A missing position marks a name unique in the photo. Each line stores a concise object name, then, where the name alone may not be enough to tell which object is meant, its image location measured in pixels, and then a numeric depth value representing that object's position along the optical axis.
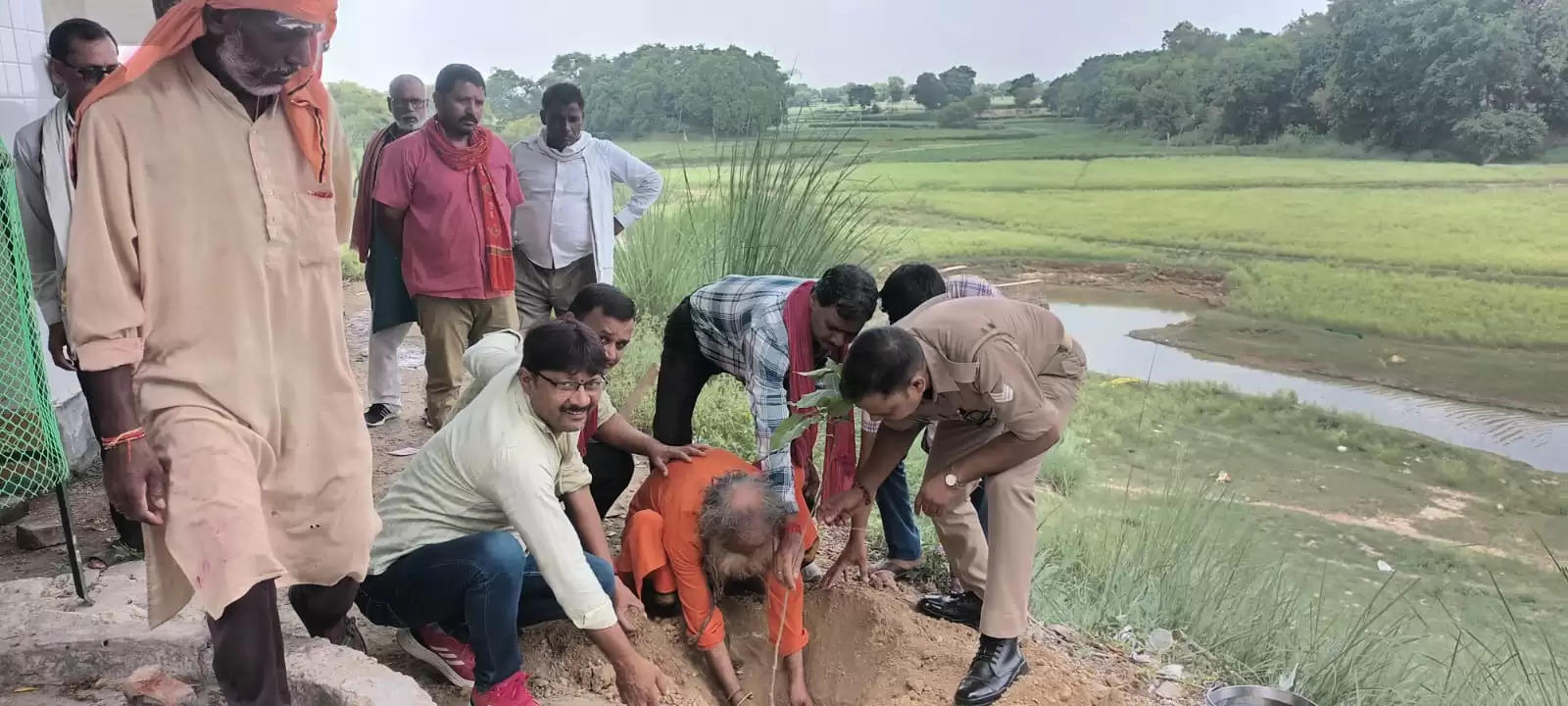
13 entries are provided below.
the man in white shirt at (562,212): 4.23
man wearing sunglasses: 2.89
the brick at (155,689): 2.12
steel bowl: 2.69
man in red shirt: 3.85
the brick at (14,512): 3.47
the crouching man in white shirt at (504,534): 2.16
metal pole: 2.39
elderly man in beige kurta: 1.58
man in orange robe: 2.69
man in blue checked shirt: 2.75
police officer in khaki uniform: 2.38
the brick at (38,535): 3.22
